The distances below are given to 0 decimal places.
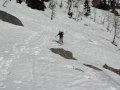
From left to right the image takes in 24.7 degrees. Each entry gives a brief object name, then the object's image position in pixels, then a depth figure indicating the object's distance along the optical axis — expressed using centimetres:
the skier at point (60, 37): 3185
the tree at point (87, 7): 10139
